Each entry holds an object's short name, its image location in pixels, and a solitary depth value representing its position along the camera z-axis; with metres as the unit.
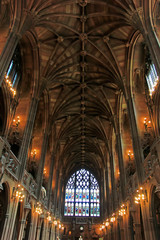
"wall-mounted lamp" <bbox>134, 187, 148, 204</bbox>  13.28
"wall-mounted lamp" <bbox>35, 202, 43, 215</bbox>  17.73
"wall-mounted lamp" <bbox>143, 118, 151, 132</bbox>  16.27
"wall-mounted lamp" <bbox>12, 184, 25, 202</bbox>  12.87
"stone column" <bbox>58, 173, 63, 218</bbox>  34.66
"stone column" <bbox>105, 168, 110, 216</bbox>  30.25
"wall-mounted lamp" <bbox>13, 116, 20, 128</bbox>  16.28
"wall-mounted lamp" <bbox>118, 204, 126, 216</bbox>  18.58
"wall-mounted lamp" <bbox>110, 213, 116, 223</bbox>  24.17
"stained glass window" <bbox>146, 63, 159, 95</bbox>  15.09
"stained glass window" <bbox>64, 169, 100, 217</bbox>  41.03
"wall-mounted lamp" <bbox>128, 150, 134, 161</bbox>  20.46
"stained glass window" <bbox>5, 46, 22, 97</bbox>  15.29
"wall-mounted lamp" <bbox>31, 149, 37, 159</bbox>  20.78
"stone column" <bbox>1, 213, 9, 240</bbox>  11.36
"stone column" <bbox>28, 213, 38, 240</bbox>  16.67
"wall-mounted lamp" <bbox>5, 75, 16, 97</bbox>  14.77
